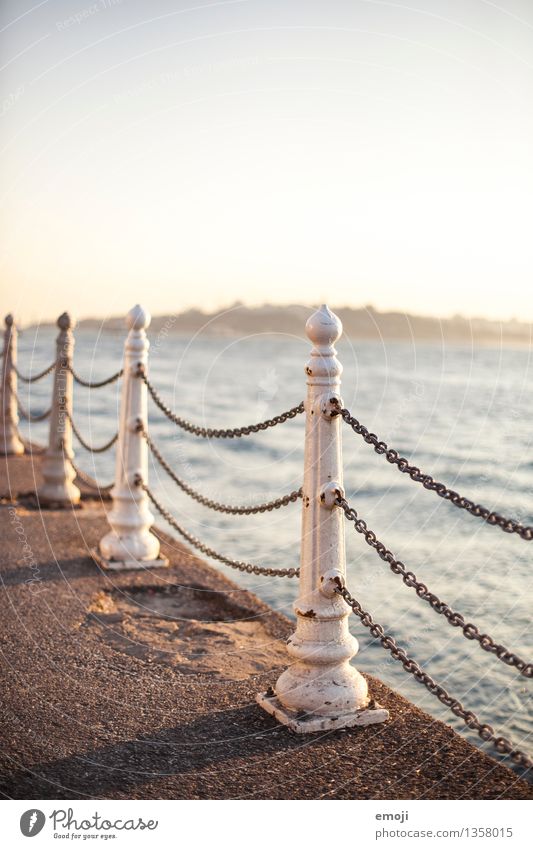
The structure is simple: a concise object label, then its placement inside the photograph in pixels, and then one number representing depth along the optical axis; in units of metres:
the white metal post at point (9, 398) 10.97
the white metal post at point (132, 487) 6.54
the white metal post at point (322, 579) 3.97
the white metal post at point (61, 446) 8.29
